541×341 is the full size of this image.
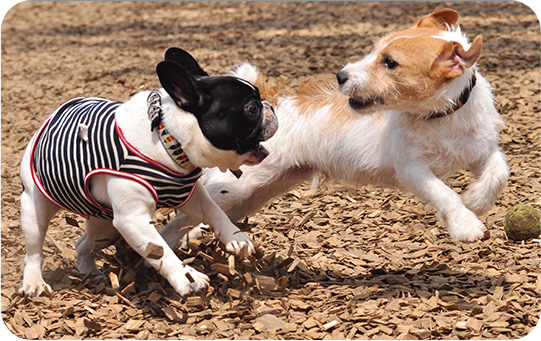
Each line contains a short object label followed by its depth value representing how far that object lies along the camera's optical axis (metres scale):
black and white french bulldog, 3.56
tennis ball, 4.73
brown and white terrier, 4.13
